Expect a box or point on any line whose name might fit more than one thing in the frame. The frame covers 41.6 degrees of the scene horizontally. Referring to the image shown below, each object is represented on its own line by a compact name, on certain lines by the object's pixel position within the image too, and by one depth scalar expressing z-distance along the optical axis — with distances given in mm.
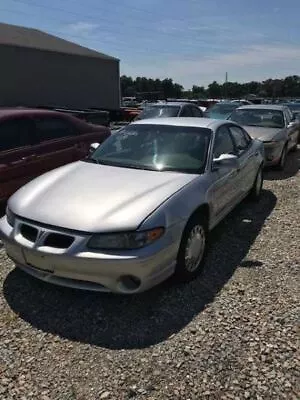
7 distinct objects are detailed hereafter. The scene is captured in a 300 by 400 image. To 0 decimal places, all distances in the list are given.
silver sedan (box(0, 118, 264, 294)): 2914
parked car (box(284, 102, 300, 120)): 18378
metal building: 20859
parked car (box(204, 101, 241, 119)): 14683
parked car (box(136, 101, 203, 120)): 12672
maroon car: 5242
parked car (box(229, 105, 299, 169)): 8422
